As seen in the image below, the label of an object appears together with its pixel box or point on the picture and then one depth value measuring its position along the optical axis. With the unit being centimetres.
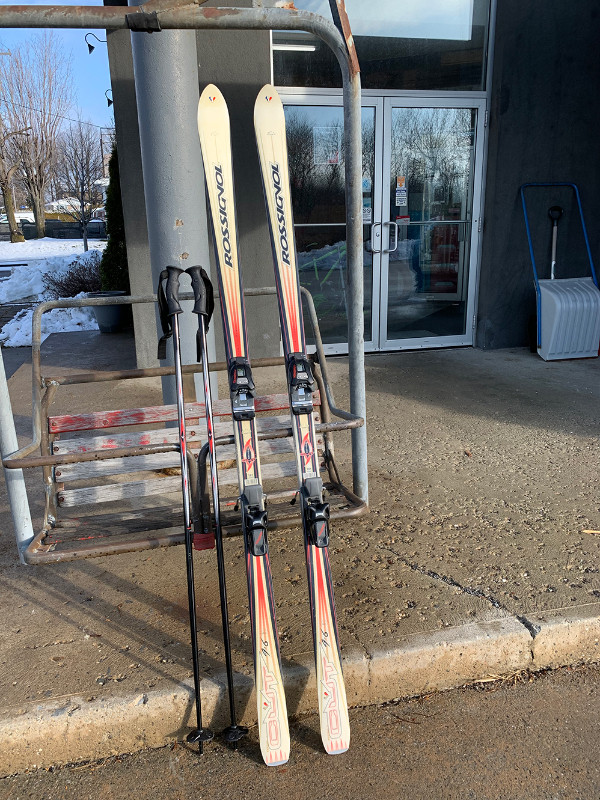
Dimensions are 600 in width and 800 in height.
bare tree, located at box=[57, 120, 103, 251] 2014
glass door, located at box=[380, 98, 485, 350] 677
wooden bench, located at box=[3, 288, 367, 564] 244
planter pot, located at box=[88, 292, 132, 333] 855
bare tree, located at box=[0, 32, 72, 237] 2303
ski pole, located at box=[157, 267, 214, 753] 216
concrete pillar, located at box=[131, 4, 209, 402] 341
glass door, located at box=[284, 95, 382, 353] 648
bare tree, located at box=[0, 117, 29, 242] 2409
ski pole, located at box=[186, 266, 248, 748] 215
